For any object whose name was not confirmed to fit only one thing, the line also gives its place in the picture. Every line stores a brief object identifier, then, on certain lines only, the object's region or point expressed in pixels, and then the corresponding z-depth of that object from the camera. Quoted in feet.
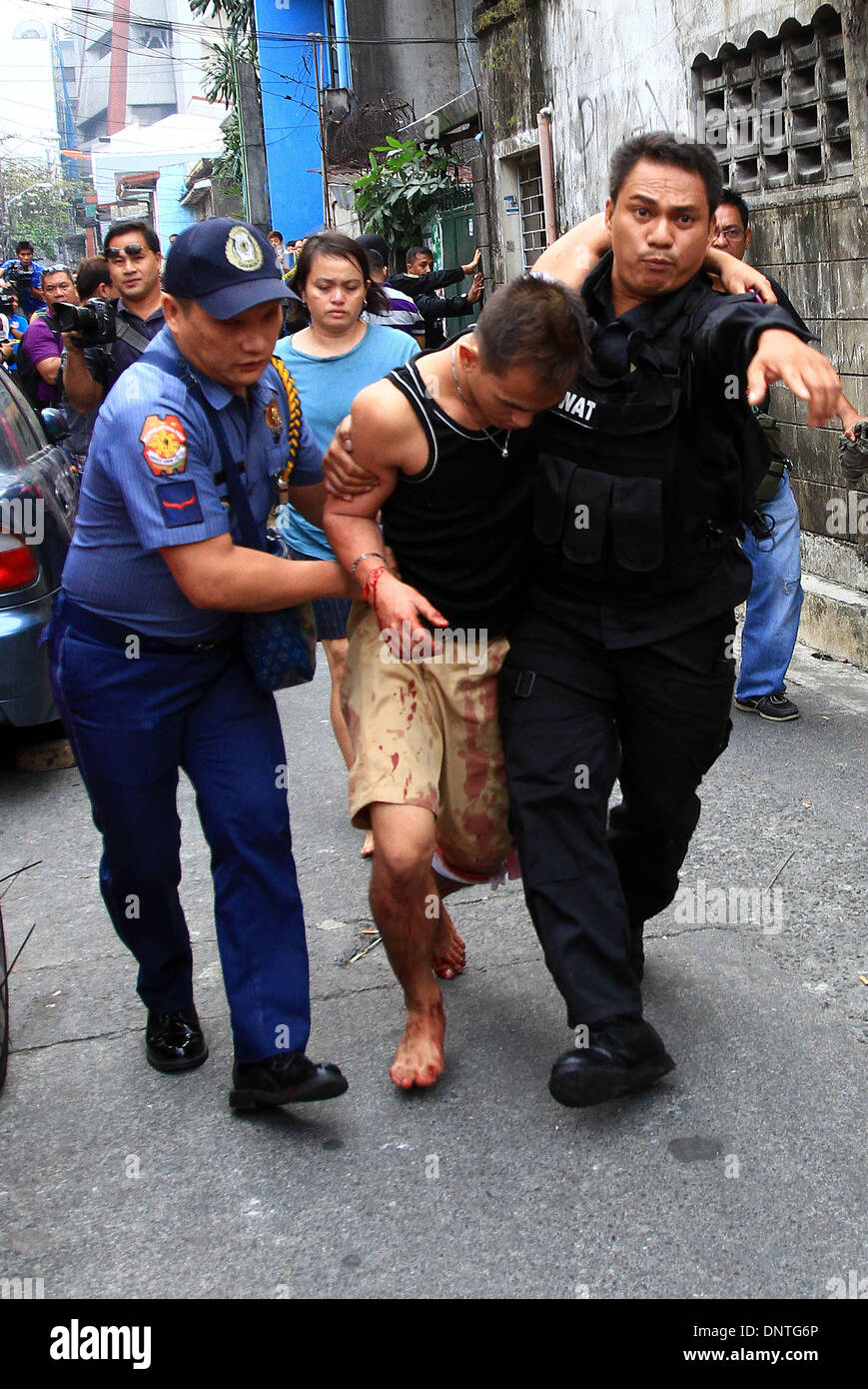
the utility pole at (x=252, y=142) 96.17
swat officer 9.27
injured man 8.85
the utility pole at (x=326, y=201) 72.69
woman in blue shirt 14.64
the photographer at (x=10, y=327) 36.14
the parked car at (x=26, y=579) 17.44
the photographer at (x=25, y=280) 43.75
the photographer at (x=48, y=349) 27.09
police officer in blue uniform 8.86
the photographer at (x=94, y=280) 20.75
